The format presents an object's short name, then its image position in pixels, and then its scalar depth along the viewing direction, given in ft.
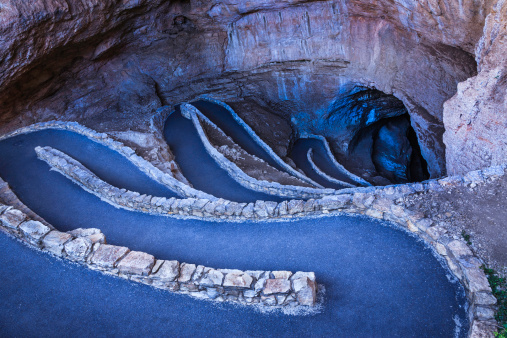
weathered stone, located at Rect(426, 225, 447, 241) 20.25
